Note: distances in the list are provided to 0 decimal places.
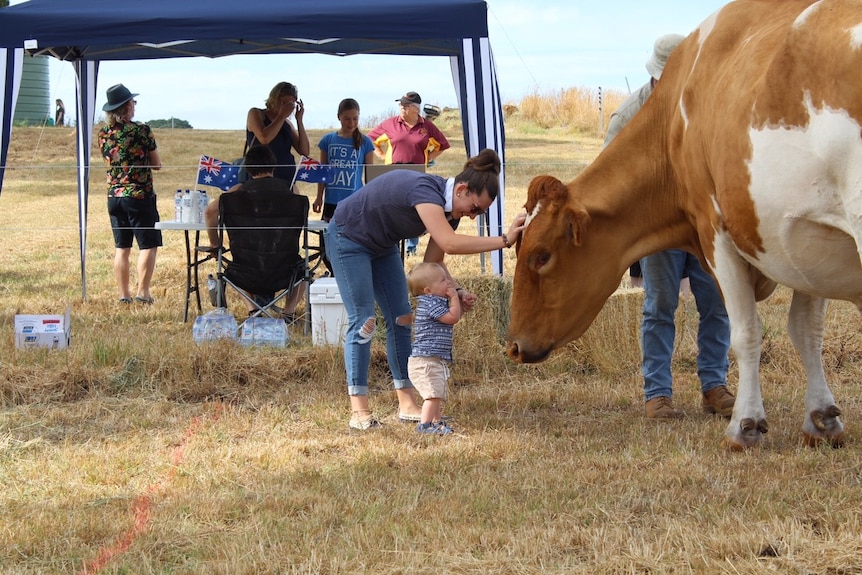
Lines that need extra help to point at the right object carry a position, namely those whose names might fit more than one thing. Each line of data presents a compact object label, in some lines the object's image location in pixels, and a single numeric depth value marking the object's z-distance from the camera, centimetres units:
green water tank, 3180
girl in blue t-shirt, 976
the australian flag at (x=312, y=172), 938
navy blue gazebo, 798
